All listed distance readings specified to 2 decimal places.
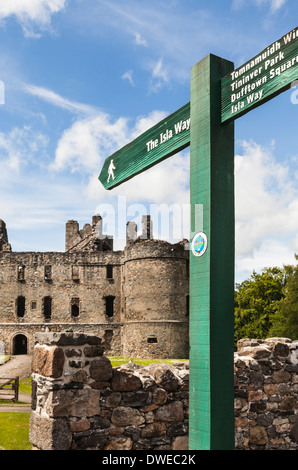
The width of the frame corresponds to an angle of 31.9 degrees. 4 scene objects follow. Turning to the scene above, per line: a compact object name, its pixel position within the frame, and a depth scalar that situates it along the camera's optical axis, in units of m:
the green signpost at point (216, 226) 3.62
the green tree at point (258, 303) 40.72
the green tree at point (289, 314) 31.89
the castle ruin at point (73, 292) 42.81
